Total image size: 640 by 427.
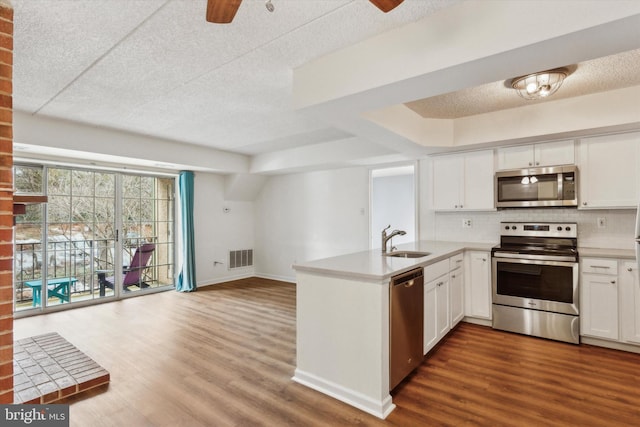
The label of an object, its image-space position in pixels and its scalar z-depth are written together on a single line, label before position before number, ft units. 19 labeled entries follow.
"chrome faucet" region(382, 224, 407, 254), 10.90
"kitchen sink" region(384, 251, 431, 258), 10.98
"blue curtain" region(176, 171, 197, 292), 18.83
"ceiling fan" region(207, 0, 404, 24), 4.34
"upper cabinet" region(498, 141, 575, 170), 11.29
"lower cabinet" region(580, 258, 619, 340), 10.07
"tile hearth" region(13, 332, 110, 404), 7.77
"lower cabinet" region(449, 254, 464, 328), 11.32
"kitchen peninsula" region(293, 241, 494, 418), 7.15
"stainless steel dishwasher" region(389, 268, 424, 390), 7.47
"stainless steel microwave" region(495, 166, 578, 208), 11.15
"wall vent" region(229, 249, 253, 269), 22.20
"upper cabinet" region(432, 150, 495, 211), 12.80
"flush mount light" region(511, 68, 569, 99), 8.55
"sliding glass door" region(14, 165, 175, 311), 14.62
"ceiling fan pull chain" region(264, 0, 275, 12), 4.74
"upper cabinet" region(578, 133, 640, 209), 10.29
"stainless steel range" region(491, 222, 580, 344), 10.58
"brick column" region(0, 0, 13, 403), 5.16
